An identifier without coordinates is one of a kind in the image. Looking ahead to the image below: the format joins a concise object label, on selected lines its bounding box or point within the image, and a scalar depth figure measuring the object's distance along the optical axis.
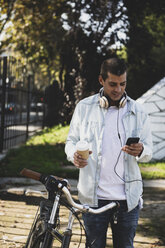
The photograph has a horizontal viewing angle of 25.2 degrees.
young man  2.64
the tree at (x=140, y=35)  15.31
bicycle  2.11
